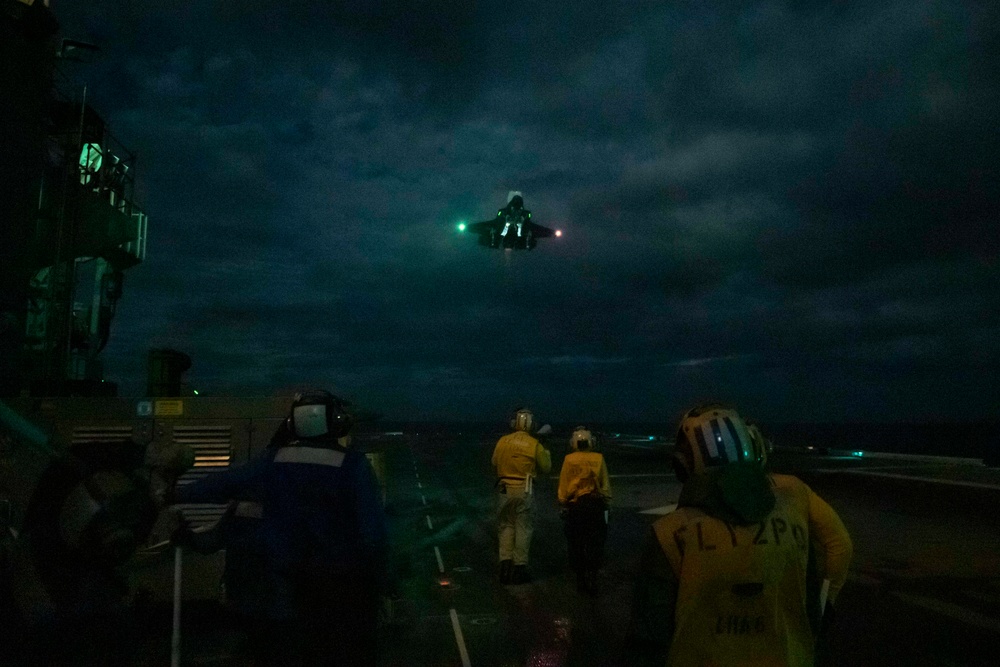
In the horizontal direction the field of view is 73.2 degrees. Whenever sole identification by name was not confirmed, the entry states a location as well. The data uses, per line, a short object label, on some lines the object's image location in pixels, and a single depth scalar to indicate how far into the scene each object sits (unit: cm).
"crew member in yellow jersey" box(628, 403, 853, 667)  218
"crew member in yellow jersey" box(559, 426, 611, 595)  802
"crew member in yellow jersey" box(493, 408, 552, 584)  836
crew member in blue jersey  322
